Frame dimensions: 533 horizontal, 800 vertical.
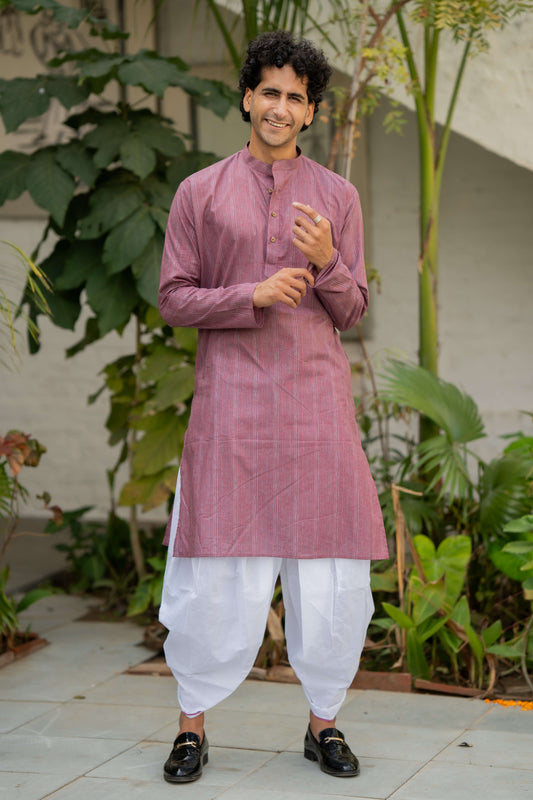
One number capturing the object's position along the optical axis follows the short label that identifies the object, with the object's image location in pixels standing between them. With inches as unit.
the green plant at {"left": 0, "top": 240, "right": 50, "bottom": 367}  220.8
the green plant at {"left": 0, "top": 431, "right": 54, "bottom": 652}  151.1
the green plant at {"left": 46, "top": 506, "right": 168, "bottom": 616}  186.5
